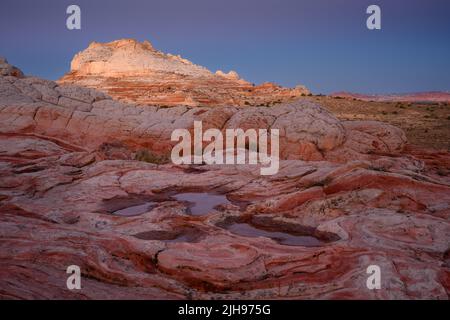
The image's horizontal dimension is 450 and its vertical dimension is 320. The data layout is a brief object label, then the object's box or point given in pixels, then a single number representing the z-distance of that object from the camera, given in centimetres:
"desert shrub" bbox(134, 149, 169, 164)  1836
